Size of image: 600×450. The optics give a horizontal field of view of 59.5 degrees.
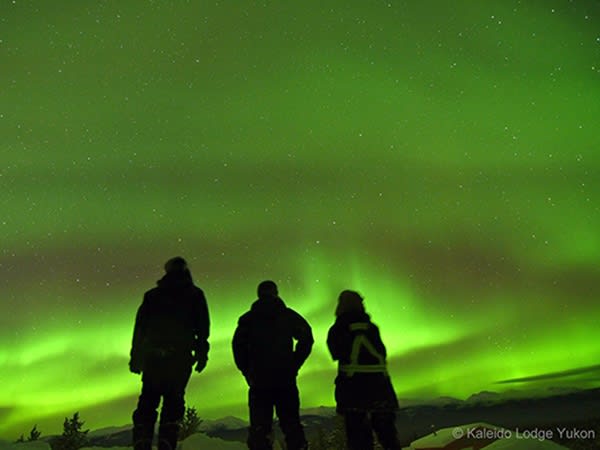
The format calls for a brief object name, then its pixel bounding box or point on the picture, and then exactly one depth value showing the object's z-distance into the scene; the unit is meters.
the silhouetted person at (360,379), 6.27
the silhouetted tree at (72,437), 28.61
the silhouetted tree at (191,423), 32.22
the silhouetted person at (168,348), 5.98
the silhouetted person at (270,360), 6.27
